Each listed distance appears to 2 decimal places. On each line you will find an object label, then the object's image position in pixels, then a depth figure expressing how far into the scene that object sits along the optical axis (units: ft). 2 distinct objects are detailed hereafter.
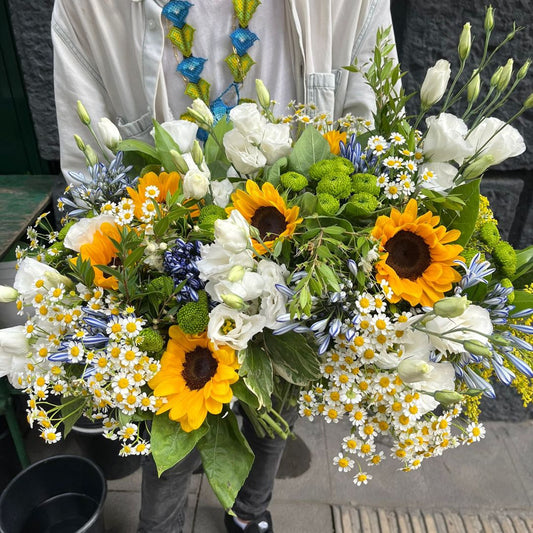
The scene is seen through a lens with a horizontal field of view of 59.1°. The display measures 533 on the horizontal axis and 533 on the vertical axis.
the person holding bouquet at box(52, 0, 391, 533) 4.11
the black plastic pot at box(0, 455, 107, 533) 5.15
